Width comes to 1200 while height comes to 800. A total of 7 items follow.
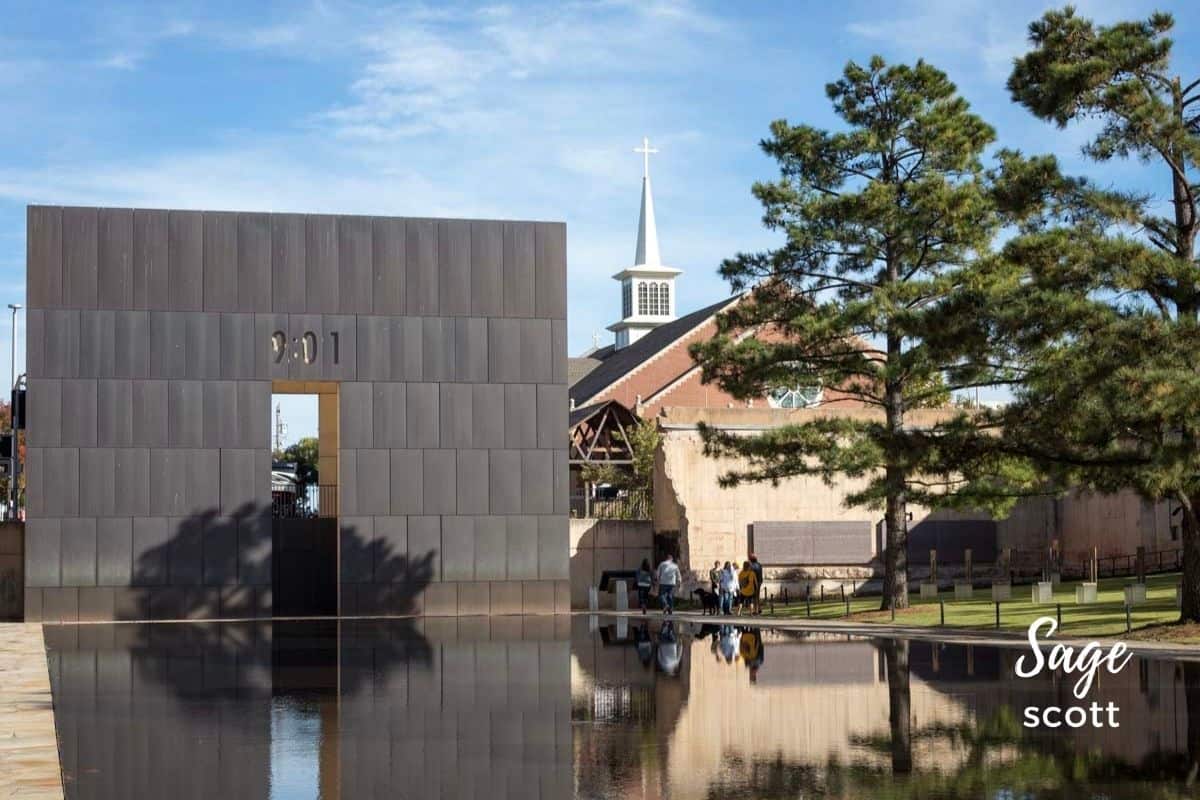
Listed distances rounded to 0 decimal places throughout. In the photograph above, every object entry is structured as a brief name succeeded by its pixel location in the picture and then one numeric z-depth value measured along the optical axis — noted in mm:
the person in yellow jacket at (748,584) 40312
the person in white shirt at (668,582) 39750
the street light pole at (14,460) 41688
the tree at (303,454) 101131
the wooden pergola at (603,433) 65625
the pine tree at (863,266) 34500
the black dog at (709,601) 39781
